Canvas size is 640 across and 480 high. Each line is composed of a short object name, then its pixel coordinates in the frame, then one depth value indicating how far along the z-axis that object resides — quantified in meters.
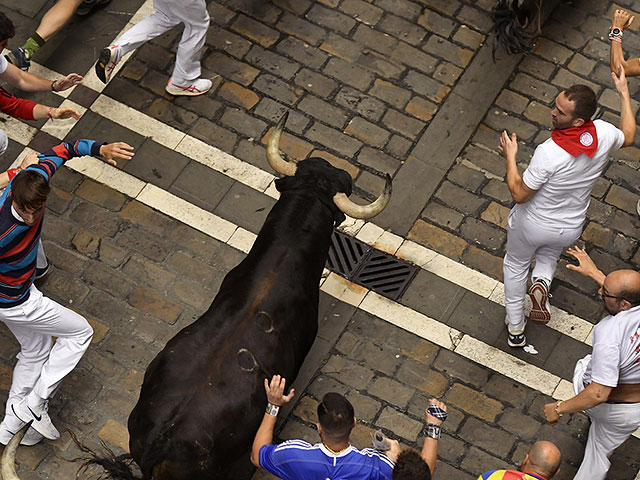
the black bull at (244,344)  13.59
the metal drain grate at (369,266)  18.14
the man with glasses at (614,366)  13.69
